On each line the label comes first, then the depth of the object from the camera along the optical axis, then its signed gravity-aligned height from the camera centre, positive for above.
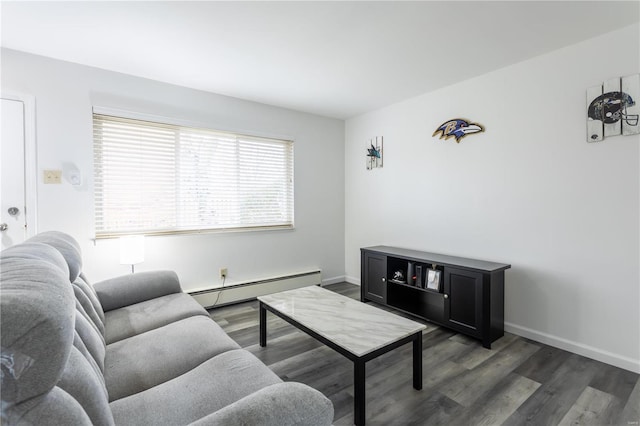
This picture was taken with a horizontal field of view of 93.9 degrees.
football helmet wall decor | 2.15 +0.74
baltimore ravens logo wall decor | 3.05 +0.85
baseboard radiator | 3.36 -0.97
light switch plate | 2.60 +0.30
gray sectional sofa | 0.62 -0.66
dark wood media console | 2.56 -0.80
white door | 2.44 +0.31
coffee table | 1.66 -0.77
